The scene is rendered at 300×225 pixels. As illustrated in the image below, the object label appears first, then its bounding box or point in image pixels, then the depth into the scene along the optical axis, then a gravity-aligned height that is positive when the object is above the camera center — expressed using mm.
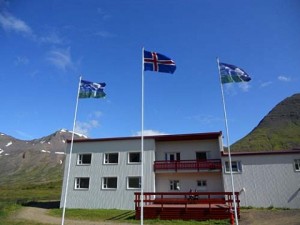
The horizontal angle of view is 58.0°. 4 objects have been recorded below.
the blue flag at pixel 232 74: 17188 +7742
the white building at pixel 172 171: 27984 +3191
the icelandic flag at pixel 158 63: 17016 +8288
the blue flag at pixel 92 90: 19125 +7433
